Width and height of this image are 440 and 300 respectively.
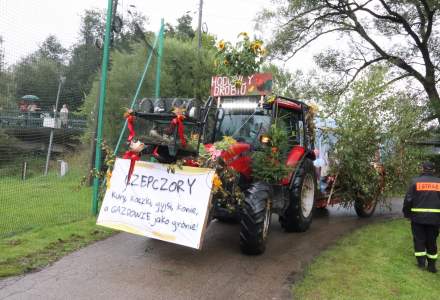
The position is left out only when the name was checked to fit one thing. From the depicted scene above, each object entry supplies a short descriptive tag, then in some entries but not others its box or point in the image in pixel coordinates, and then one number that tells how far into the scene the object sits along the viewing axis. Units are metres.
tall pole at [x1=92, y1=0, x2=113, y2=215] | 7.45
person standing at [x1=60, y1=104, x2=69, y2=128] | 7.83
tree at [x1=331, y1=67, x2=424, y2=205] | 8.48
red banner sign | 6.32
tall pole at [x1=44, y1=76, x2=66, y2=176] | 7.61
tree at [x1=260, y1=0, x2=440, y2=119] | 14.84
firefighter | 5.79
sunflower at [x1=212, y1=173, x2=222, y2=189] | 5.24
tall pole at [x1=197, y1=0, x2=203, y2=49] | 17.62
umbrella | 6.97
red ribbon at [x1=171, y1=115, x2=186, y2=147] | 5.33
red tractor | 5.59
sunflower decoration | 6.53
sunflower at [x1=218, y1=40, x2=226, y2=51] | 6.67
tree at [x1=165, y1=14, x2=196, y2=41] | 46.22
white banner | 5.30
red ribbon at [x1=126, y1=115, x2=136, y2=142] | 5.68
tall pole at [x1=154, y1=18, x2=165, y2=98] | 9.63
